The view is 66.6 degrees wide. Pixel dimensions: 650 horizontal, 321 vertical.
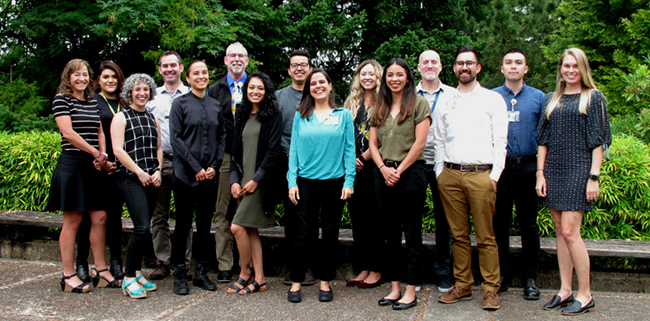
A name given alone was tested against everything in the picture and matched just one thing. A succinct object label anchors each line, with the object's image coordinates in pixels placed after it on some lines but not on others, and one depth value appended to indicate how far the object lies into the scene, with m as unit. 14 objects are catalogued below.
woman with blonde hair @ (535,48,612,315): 3.78
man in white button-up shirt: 3.89
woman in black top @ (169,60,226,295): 4.39
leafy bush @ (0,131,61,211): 6.18
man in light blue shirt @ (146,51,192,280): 4.92
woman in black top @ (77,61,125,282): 4.60
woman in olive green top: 4.01
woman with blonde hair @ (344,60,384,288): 4.52
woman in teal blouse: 4.16
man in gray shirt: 4.68
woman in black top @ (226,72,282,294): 4.38
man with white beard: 4.72
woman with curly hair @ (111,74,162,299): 4.32
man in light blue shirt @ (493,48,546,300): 4.20
